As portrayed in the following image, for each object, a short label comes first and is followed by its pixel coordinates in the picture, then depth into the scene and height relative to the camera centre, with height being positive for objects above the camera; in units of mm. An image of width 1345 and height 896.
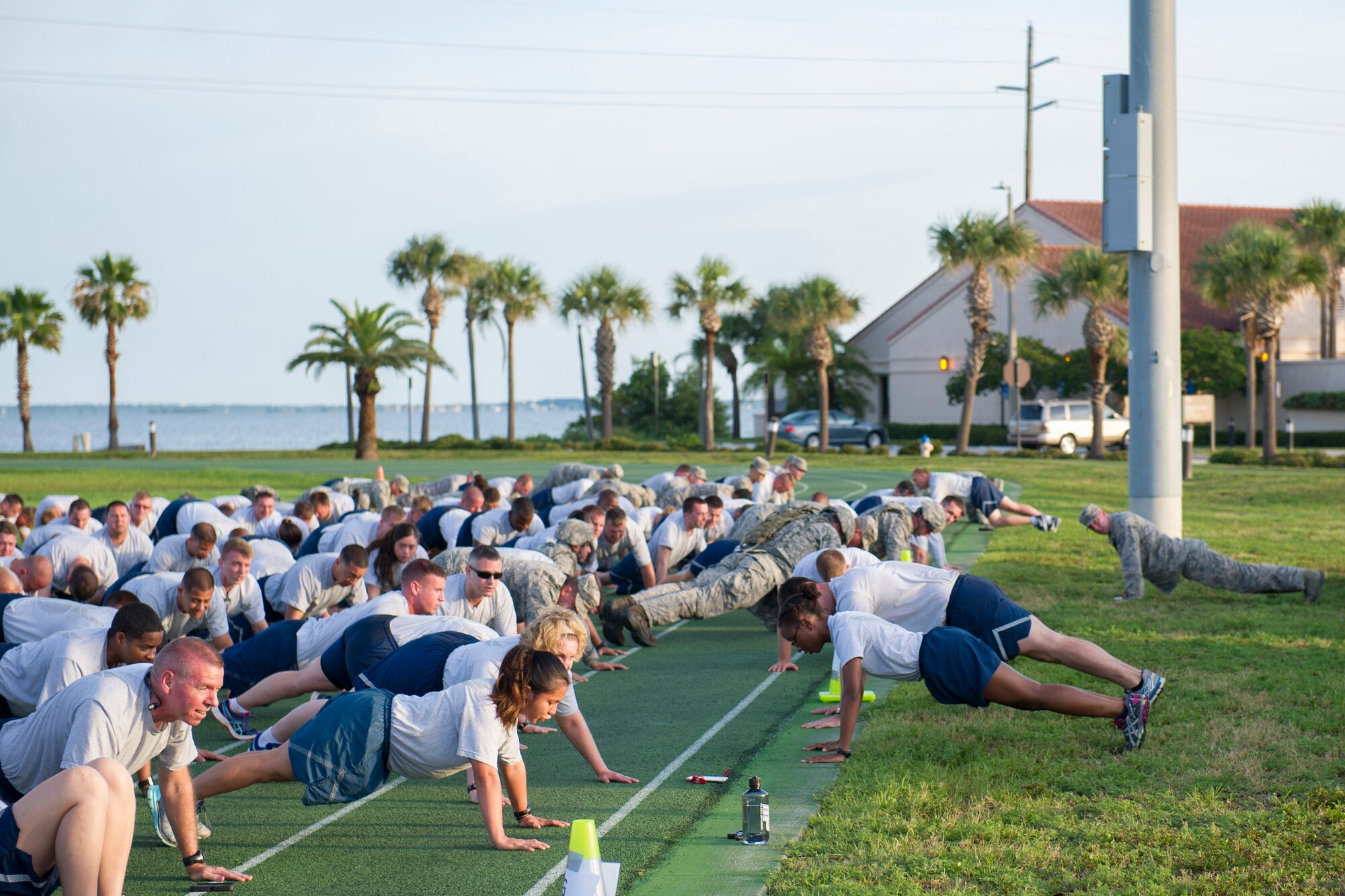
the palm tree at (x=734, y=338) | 62594 +4476
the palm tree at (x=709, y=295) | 50844 +5390
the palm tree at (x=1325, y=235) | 41812 +6251
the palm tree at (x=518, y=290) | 58250 +6482
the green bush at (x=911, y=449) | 42766 -800
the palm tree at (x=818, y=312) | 48188 +4418
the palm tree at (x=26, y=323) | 61594 +5507
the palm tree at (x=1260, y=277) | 38656 +4505
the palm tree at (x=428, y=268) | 59938 +7810
